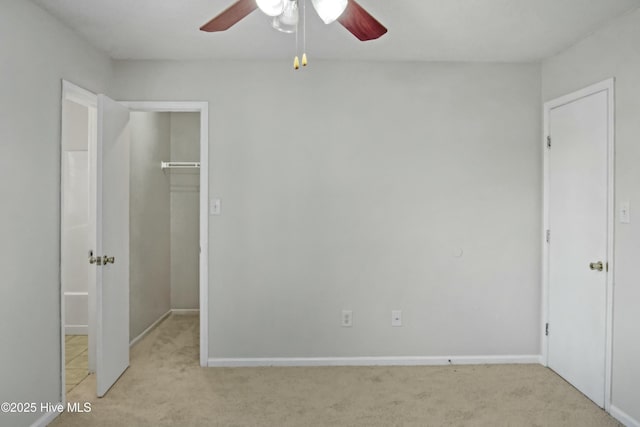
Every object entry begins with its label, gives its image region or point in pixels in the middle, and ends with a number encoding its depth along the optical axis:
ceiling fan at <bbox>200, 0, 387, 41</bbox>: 1.62
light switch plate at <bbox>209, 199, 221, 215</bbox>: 3.31
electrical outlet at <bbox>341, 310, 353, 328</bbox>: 3.35
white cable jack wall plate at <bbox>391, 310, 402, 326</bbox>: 3.36
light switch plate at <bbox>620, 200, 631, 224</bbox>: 2.48
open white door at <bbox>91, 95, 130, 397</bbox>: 2.76
